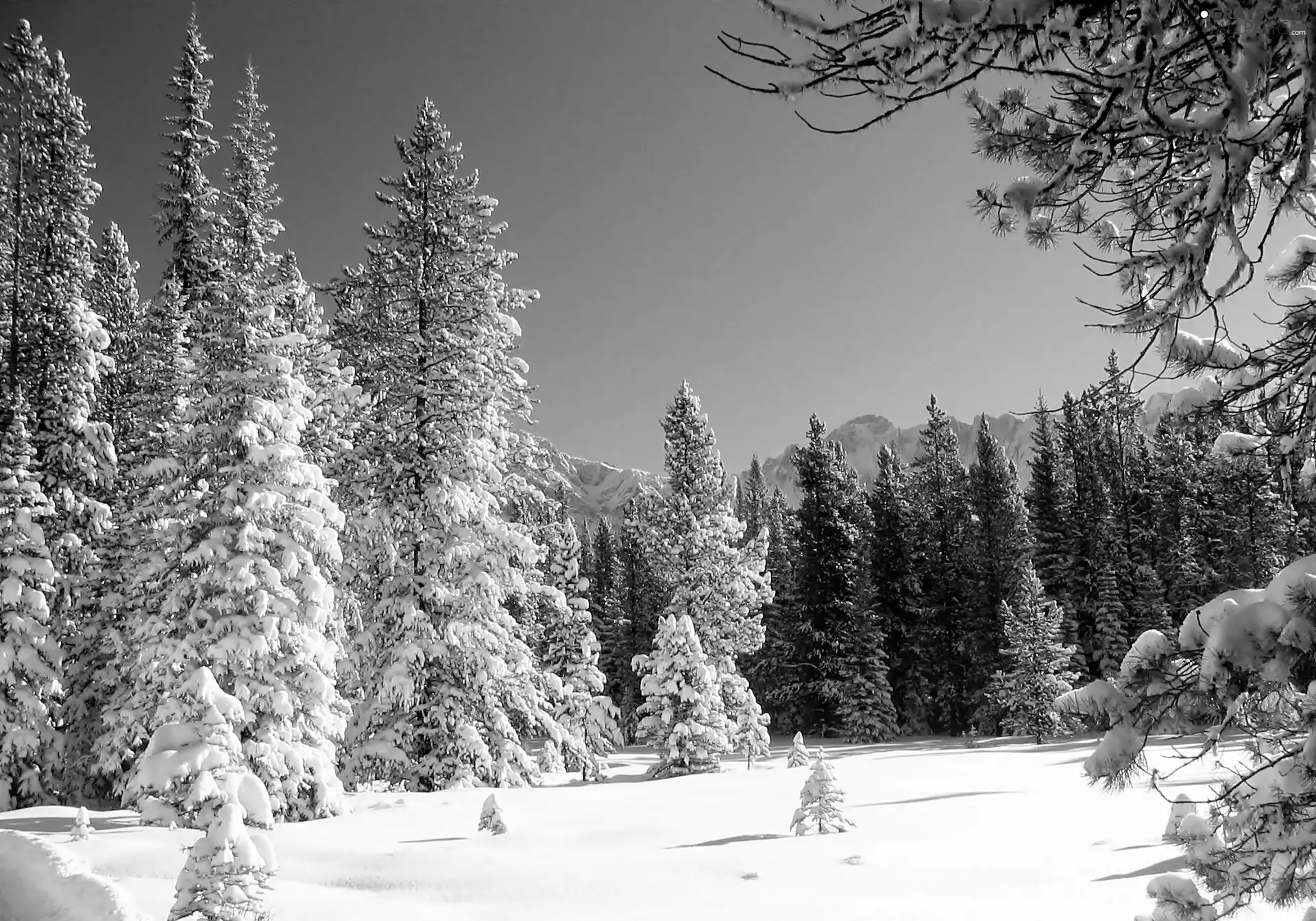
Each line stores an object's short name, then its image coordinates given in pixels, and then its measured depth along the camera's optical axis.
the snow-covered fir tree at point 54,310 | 18.02
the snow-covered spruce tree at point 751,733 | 24.39
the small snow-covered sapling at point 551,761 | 16.34
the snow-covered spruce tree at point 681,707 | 20.91
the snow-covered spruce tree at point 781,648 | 37.34
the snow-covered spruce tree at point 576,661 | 25.61
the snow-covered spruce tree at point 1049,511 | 37.75
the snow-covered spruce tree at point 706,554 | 25.47
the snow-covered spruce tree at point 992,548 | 34.78
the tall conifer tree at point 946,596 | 36.09
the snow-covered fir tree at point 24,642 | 14.96
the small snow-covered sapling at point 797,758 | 18.77
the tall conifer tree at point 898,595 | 36.41
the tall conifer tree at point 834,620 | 33.41
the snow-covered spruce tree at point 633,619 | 41.78
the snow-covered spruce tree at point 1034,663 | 28.62
